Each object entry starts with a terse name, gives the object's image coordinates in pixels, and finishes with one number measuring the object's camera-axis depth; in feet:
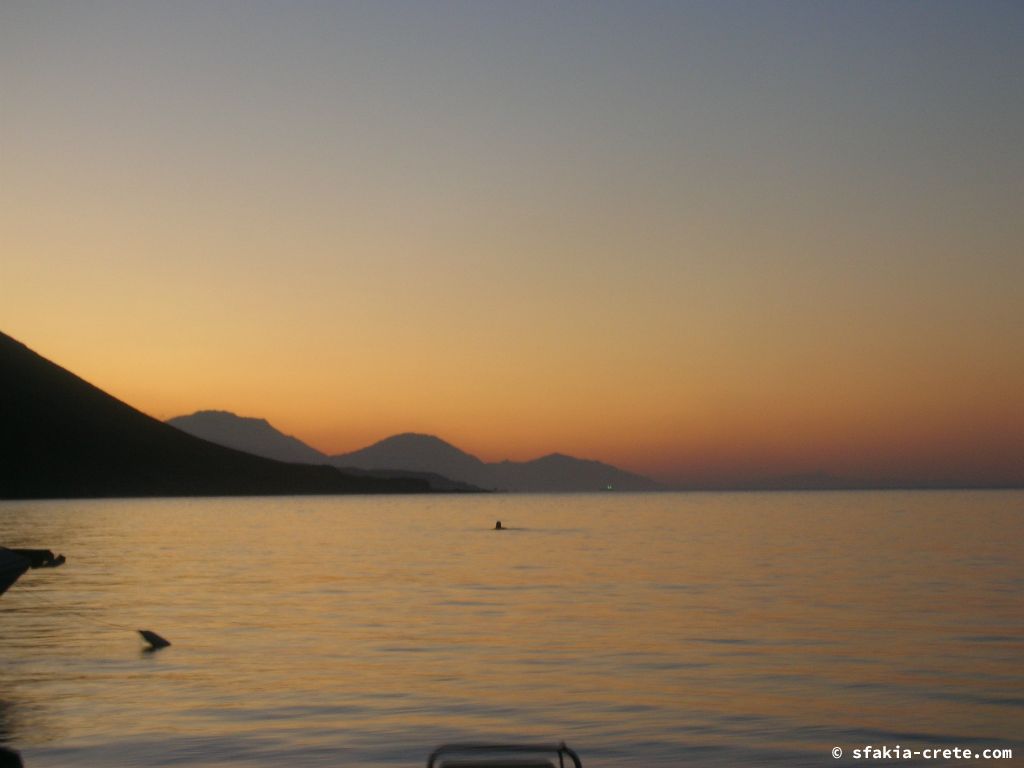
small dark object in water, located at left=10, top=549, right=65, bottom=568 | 102.69
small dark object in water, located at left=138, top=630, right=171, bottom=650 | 109.29
